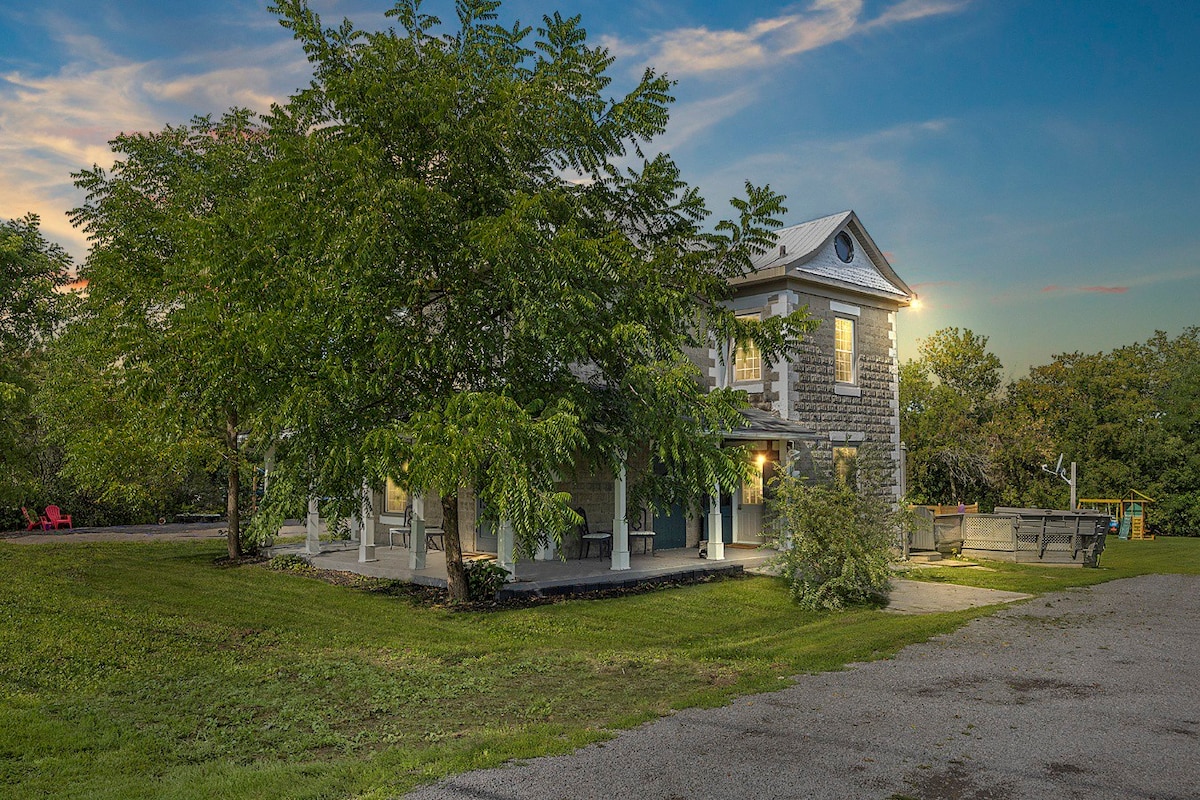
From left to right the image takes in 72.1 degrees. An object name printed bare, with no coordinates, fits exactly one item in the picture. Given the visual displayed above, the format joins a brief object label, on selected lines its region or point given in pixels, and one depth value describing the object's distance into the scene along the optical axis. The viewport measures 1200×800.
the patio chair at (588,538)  16.97
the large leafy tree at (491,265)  10.05
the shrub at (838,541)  12.73
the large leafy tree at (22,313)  19.44
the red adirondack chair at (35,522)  27.06
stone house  18.22
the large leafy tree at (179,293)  11.18
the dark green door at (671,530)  18.75
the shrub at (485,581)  13.17
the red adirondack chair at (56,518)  27.47
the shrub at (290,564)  17.38
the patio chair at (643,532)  17.53
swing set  28.50
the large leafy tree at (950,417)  30.55
